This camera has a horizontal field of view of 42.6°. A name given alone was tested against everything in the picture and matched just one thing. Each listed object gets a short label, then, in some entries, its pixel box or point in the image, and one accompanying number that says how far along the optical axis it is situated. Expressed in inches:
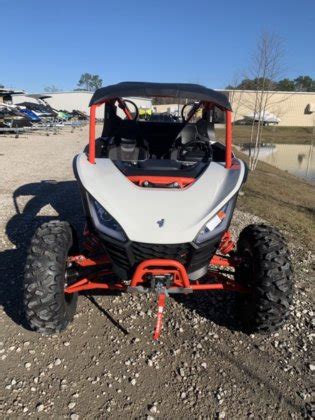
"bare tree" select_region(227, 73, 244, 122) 838.5
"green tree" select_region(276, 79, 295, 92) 3613.4
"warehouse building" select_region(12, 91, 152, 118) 2659.9
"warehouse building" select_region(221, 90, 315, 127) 2716.5
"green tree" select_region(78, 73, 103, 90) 5364.2
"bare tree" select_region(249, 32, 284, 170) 478.4
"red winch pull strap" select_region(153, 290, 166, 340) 121.6
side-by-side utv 118.6
